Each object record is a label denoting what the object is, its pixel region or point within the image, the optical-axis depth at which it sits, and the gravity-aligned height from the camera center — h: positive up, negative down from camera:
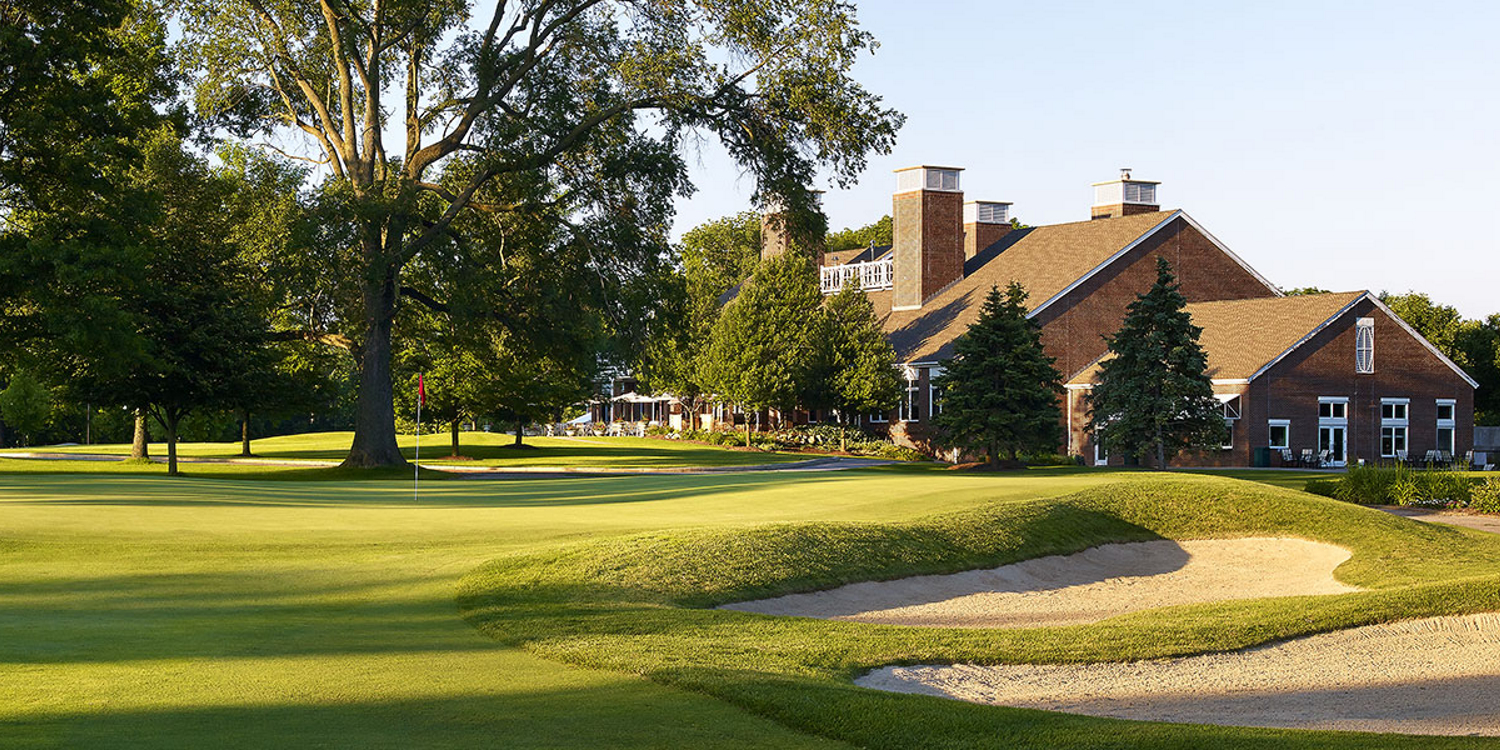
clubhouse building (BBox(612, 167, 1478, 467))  48.50 +3.61
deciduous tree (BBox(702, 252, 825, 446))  59.19 +3.10
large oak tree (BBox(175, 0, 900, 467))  37.38 +9.07
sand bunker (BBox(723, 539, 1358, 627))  14.91 -2.27
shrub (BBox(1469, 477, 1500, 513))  28.28 -1.74
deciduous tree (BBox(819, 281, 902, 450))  57.09 +2.17
